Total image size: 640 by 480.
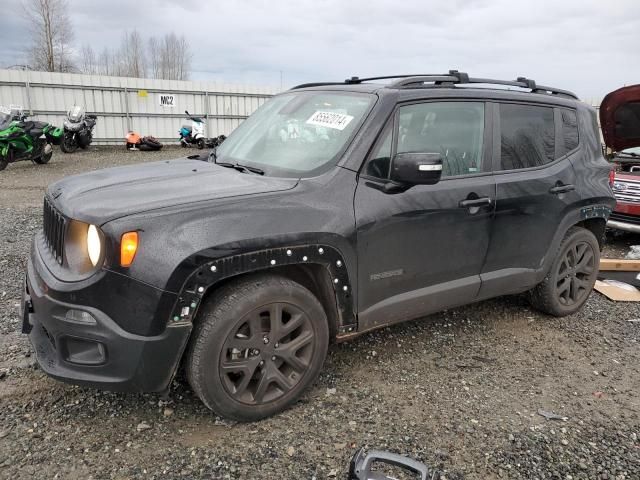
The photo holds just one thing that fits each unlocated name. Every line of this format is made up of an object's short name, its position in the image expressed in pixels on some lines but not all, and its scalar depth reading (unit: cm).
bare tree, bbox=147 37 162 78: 4538
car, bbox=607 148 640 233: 640
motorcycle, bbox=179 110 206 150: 1833
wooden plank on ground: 551
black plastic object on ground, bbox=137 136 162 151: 1691
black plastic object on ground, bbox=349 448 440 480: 209
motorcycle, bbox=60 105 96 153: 1512
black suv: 236
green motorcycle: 1155
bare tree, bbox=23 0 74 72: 3616
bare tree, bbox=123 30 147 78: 4434
